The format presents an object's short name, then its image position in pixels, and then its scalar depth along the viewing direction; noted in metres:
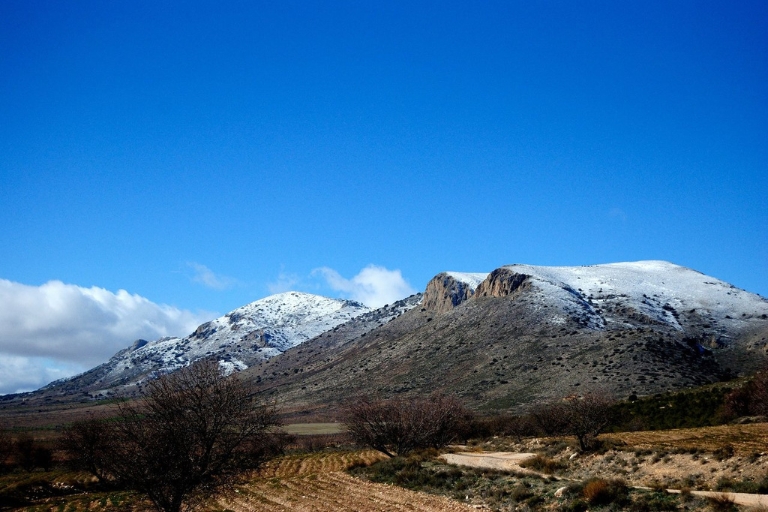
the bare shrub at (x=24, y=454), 64.88
